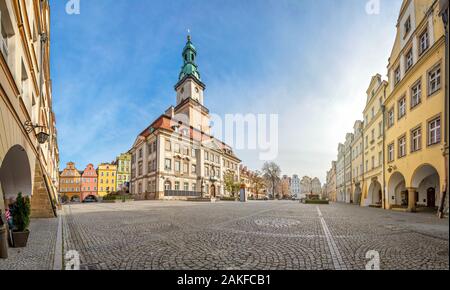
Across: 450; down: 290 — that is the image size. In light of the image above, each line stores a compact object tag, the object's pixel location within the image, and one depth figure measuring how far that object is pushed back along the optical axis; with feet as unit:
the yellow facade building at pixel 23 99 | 20.83
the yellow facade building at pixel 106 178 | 266.98
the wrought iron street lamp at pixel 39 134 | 30.86
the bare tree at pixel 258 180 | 232.24
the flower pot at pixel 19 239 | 19.25
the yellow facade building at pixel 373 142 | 78.48
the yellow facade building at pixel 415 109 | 45.91
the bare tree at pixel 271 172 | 234.17
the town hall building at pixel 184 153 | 135.44
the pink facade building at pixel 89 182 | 263.90
